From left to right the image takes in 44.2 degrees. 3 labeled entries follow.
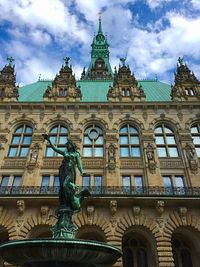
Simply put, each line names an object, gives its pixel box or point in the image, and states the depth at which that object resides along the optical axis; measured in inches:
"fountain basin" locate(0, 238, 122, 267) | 272.2
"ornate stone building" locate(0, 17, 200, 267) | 589.6
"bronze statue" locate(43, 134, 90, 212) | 358.0
